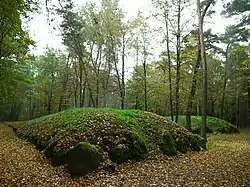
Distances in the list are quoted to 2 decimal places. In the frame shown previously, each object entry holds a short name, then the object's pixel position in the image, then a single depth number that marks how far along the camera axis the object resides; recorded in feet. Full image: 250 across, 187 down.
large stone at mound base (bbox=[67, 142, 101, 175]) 17.97
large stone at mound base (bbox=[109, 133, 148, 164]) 20.81
